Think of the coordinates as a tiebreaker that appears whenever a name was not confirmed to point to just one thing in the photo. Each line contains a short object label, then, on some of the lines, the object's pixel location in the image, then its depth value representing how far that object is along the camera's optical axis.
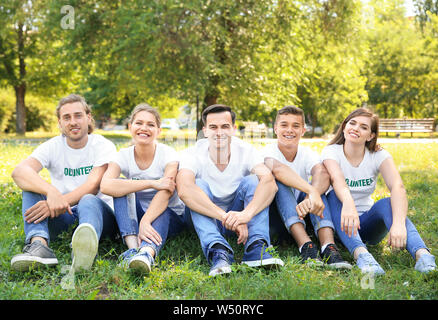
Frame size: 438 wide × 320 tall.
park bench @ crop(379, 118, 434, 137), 20.22
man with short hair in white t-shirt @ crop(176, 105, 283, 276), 3.15
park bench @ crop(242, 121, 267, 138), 12.20
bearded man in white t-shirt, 3.02
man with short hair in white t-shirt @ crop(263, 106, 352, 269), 3.34
